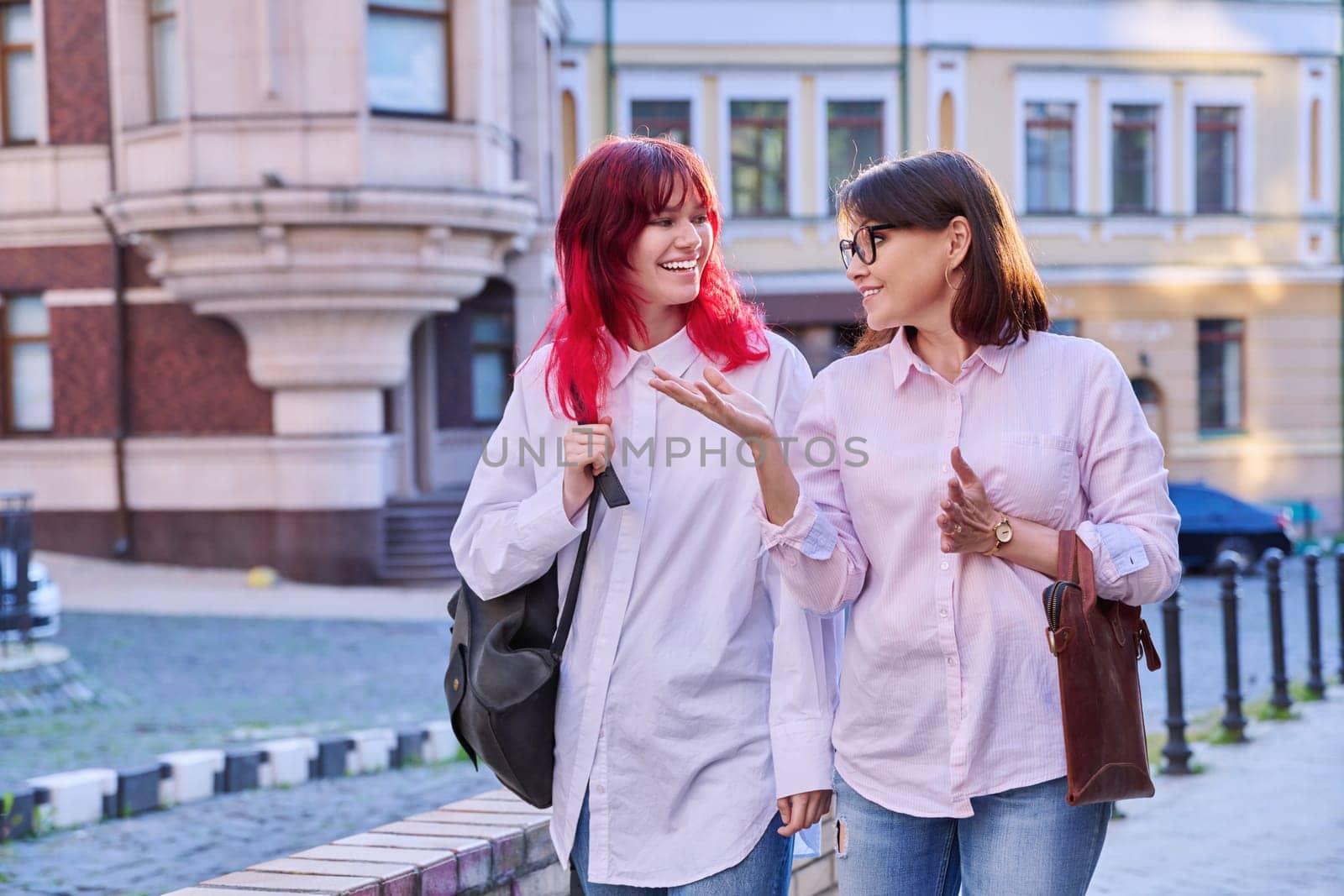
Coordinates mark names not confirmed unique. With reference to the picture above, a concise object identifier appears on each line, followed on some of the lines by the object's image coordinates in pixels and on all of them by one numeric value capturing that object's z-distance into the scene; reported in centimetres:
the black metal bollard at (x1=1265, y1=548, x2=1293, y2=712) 920
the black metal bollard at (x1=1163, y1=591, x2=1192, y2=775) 752
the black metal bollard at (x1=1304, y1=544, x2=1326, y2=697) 982
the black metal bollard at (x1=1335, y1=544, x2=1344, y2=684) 1127
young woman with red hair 288
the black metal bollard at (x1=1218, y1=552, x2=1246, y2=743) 838
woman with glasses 271
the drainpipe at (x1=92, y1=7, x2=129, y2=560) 1919
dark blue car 1986
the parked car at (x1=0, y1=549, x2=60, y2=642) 1123
